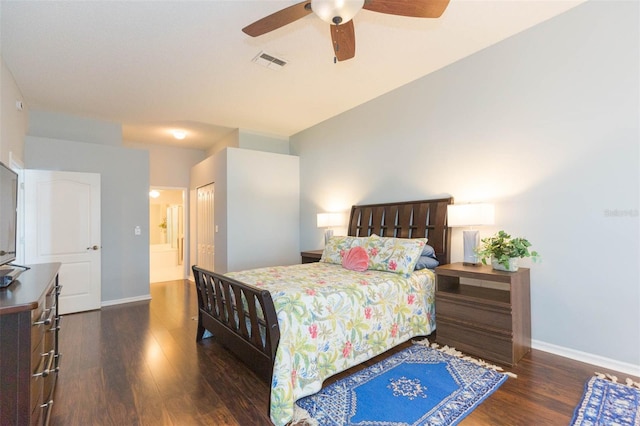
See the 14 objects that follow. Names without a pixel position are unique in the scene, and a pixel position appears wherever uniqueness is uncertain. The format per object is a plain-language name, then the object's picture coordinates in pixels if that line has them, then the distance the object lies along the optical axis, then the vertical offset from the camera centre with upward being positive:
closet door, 5.50 -0.12
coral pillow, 3.16 -0.44
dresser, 1.21 -0.55
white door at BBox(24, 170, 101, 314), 3.99 -0.09
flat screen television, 1.78 +0.07
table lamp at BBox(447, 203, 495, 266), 2.84 -0.02
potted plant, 2.59 -0.30
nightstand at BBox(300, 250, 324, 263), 4.35 -0.54
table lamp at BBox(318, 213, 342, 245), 4.67 -0.01
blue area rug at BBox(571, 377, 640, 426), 1.75 -1.19
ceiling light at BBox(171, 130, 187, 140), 5.51 +1.64
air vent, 3.12 +1.71
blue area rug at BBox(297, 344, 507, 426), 1.82 -1.20
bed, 1.98 -0.72
